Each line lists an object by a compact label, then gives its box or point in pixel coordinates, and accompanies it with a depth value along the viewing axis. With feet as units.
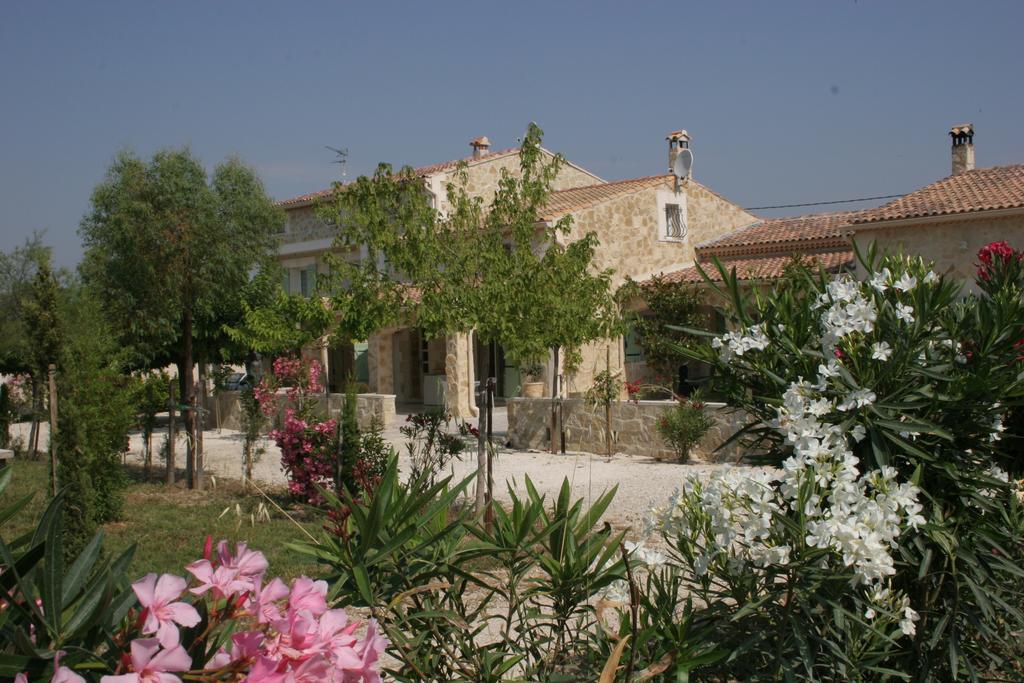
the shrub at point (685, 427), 44.34
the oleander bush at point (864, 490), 8.08
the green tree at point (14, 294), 61.21
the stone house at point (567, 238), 73.51
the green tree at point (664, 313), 69.10
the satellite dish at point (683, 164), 80.59
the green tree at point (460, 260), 31.91
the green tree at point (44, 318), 34.01
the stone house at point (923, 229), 61.82
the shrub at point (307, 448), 34.99
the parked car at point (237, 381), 102.55
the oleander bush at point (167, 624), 4.02
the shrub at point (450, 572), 7.51
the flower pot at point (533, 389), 69.21
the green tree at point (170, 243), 42.60
